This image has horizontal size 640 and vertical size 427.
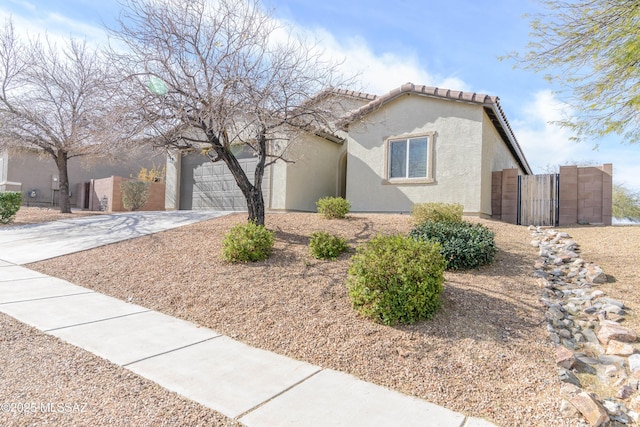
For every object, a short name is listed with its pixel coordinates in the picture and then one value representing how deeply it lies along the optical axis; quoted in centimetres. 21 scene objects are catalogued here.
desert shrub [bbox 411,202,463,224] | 817
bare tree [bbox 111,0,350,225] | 692
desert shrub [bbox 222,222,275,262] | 645
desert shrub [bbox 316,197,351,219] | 981
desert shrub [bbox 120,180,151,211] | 1895
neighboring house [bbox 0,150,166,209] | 2128
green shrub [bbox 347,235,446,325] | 420
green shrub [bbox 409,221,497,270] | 616
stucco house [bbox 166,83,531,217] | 1095
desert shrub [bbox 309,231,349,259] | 664
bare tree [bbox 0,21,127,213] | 1349
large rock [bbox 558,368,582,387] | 317
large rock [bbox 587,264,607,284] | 563
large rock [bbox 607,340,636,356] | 360
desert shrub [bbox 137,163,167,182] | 2422
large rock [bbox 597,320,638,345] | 380
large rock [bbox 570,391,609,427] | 264
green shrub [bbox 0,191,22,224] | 1222
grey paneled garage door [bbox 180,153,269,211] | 1440
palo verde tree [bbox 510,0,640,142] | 647
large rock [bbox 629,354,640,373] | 330
